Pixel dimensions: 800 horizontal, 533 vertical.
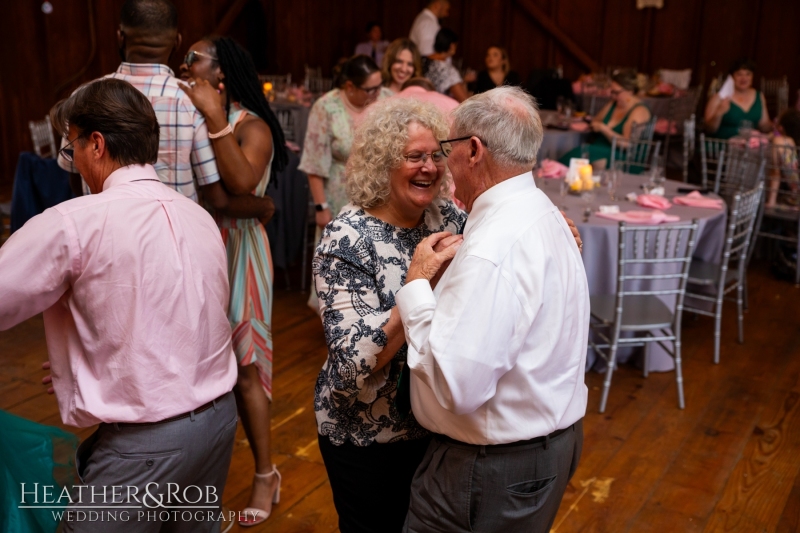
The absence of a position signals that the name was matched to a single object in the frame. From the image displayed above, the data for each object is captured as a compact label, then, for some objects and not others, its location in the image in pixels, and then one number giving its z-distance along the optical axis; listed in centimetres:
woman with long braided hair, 256
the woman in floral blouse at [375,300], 176
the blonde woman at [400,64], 531
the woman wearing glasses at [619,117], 664
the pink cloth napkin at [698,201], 468
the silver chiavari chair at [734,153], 597
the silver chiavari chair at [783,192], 591
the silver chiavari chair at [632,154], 624
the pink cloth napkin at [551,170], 523
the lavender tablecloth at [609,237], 423
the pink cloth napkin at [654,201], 456
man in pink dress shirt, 162
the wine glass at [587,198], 459
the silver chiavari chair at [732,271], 431
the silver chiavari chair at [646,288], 395
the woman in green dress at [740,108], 763
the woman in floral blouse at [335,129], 429
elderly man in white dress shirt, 145
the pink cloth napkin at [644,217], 424
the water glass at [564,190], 476
